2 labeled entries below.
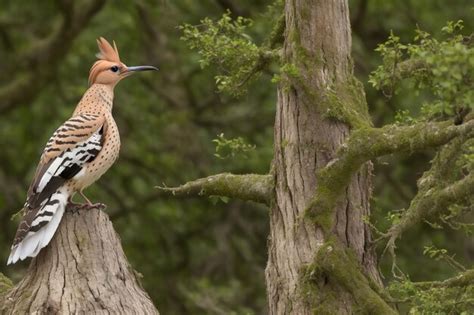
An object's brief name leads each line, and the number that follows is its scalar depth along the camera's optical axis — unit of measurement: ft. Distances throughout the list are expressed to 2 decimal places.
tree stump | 52.13
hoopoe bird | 54.39
